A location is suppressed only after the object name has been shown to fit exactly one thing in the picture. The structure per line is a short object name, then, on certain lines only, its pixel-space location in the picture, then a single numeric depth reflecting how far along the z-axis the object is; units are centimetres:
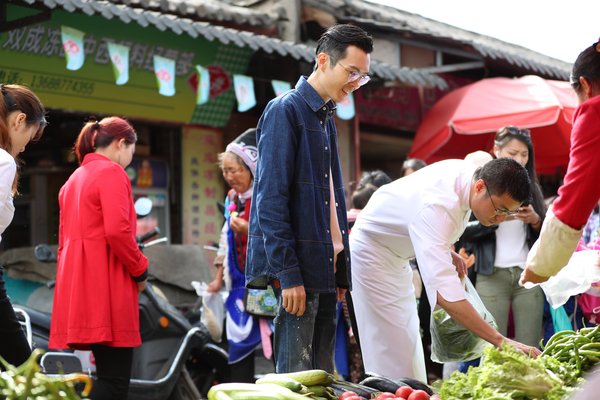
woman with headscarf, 617
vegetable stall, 338
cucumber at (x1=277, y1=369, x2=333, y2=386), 368
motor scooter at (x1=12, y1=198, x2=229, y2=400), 629
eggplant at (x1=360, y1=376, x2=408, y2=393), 407
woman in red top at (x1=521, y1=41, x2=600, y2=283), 321
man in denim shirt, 427
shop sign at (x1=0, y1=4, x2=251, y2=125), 838
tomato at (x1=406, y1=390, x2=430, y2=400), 371
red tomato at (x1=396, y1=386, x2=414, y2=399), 383
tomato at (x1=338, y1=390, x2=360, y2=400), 363
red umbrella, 1001
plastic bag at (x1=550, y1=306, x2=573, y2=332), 624
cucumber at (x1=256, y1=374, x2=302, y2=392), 355
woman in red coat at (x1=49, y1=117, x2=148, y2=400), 510
